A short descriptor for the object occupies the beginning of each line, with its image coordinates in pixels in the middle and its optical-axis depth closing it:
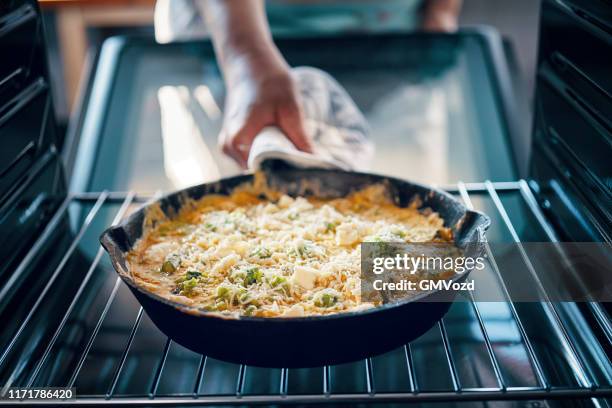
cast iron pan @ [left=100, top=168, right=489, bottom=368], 0.85
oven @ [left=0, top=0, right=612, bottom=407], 1.04
